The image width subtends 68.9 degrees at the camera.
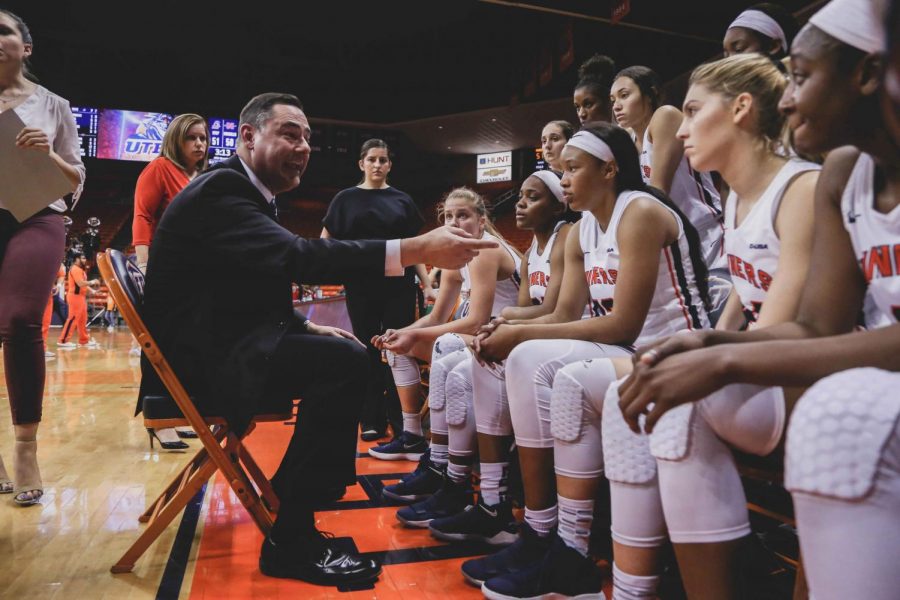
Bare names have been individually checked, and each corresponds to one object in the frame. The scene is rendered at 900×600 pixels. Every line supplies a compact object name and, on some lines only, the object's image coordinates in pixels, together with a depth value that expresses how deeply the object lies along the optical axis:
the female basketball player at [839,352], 0.70
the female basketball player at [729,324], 1.01
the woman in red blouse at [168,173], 3.28
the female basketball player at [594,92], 3.14
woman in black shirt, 4.00
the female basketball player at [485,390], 2.22
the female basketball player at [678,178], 2.54
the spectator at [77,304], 10.35
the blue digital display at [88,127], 15.71
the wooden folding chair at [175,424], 1.87
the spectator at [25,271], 2.44
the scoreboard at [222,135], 16.06
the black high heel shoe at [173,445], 3.56
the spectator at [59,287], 12.41
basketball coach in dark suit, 1.89
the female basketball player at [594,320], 1.67
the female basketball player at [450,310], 2.79
